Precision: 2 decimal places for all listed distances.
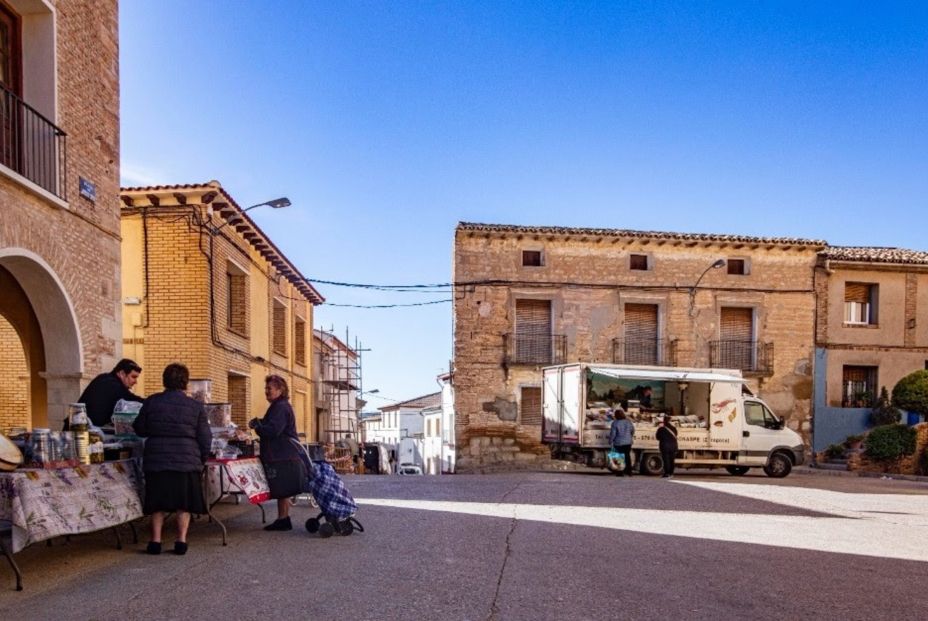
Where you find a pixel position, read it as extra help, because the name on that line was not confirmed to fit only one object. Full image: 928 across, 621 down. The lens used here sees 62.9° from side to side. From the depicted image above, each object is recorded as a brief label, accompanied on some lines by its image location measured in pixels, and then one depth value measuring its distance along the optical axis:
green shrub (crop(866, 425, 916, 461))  19.53
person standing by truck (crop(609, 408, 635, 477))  16.69
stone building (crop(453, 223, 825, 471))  24.89
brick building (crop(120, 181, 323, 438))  14.55
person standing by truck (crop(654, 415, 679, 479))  16.67
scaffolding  26.45
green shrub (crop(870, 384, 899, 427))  24.12
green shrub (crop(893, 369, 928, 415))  21.48
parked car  39.99
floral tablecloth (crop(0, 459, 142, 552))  4.95
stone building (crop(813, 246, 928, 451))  25.52
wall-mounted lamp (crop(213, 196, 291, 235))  15.35
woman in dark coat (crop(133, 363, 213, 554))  6.14
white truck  17.59
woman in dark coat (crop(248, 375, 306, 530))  7.15
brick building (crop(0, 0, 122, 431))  8.34
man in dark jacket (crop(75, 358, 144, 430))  6.92
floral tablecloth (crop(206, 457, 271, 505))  6.71
